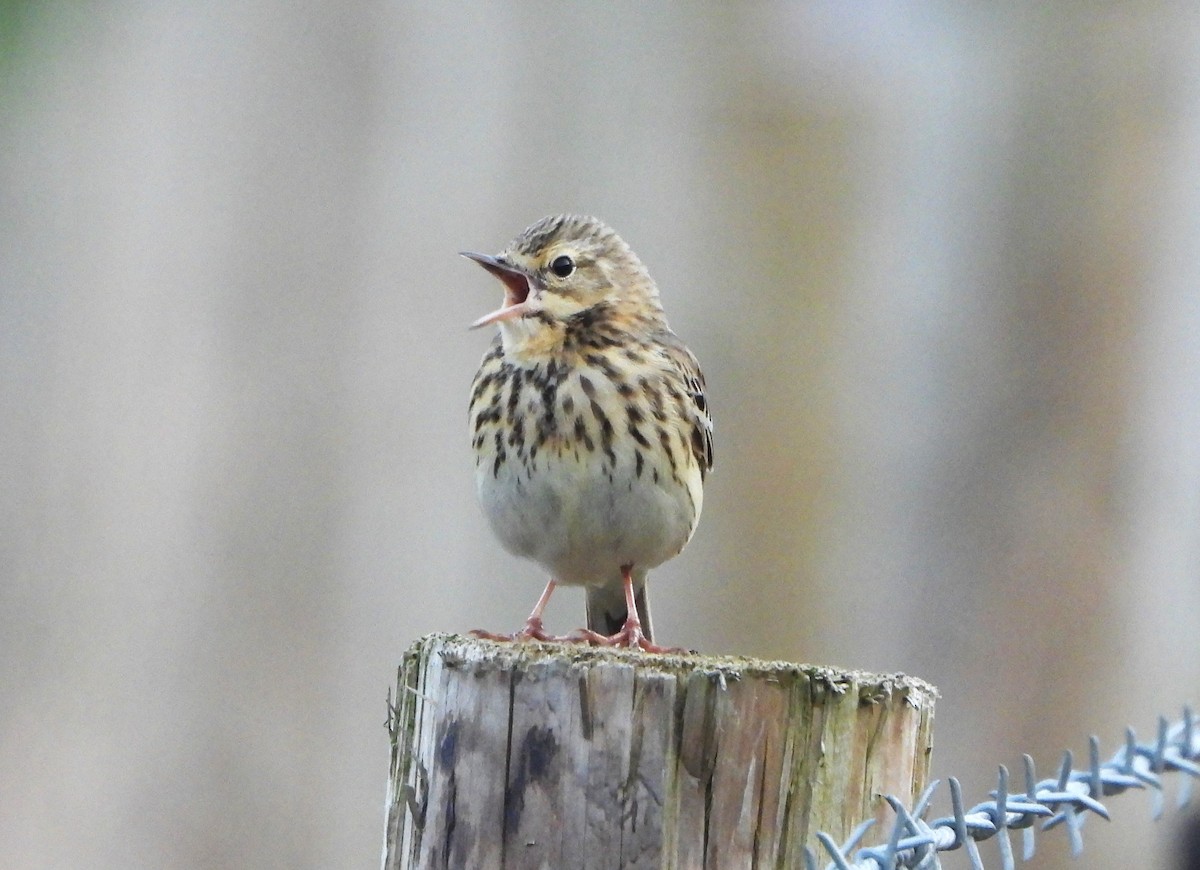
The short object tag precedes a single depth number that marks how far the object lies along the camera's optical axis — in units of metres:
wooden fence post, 5.04
